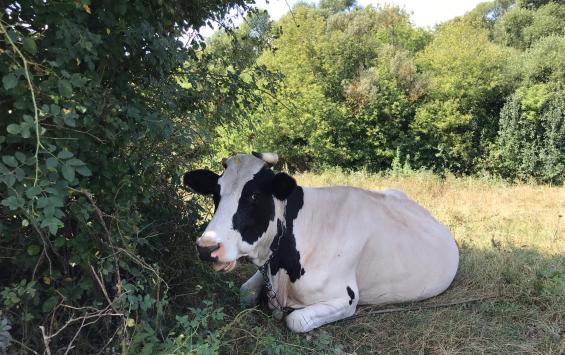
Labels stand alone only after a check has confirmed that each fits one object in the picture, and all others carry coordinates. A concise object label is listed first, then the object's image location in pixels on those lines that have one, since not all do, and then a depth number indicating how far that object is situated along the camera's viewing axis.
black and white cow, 3.42
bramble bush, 2.08
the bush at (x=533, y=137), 17.06
